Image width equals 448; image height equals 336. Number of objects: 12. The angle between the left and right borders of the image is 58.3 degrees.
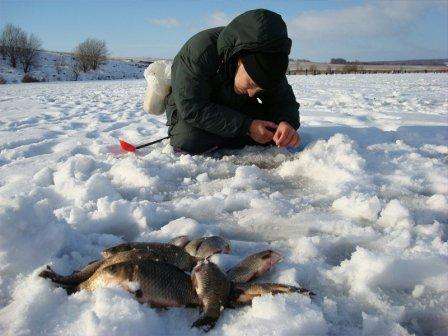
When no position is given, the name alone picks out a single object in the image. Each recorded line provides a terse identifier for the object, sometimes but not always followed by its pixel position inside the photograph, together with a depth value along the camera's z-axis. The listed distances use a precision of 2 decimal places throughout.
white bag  4.11
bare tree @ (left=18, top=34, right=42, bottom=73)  38.71
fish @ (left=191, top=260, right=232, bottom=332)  1.44
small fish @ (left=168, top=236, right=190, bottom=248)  1.95
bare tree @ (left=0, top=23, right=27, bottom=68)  39.38
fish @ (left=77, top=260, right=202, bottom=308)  1.48
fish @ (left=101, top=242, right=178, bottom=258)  1.77
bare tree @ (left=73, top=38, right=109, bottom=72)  42.30
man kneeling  2.99
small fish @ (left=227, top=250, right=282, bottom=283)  1.71
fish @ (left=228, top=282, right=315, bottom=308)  1.54
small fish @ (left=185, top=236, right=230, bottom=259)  1.88
